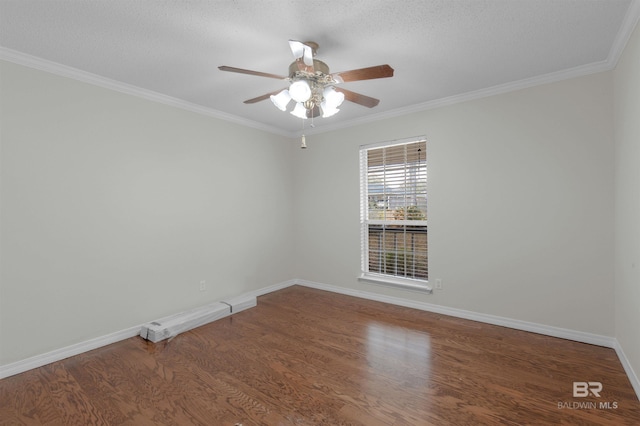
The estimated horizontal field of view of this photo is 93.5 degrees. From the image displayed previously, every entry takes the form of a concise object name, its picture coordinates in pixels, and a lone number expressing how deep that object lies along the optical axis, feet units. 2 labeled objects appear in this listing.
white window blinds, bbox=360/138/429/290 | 12.63
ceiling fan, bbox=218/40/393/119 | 6.32
